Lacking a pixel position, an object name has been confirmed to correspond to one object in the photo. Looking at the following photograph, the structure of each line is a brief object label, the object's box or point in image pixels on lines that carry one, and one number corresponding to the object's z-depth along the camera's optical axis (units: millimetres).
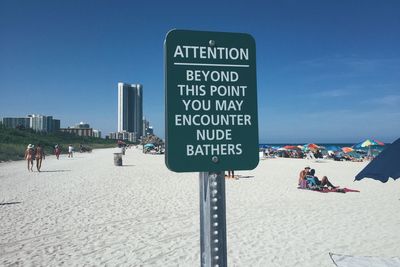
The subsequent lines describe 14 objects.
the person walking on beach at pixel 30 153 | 20781
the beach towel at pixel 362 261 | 4797
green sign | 1384
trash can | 25516
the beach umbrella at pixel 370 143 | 30062
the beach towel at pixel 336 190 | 12125
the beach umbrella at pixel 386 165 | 3355
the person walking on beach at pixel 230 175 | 16466
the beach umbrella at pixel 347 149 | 36531
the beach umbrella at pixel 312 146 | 37359
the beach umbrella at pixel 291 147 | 41816
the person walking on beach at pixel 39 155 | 20158
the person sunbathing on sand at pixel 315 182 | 12586
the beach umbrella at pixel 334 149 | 43806
